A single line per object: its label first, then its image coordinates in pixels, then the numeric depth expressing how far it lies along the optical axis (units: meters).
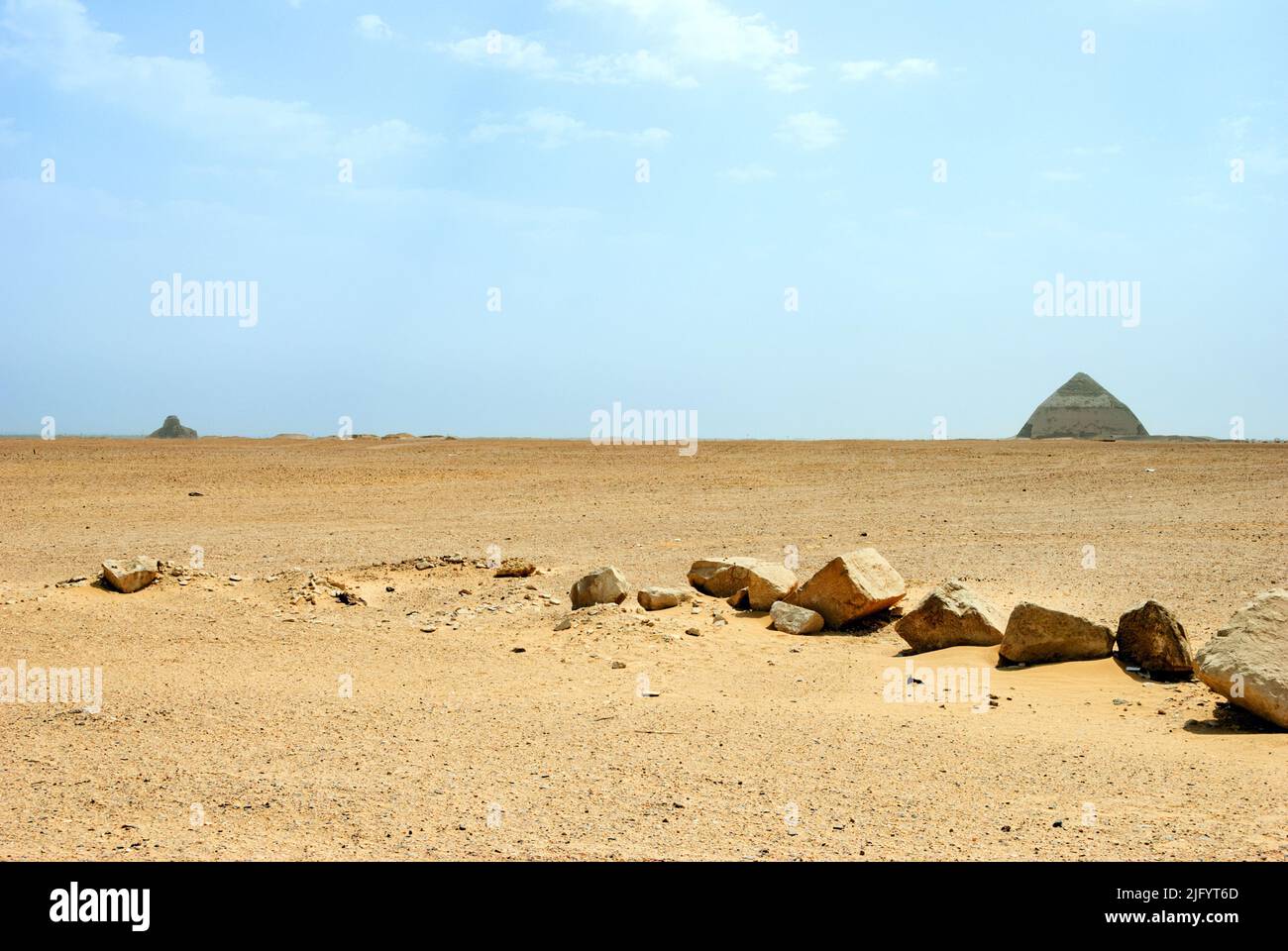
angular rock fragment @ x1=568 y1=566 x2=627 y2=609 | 10.81
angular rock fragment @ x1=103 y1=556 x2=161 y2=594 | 11.24
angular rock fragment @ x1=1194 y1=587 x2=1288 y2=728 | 6.54
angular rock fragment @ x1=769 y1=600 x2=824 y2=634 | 9.95
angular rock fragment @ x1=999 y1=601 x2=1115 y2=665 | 8.62
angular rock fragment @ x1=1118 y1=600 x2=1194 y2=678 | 8.05
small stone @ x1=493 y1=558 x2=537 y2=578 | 13.23
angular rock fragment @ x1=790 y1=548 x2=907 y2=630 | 10.07
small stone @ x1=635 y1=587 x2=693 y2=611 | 10.63
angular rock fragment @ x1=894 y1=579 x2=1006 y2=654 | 9.25
